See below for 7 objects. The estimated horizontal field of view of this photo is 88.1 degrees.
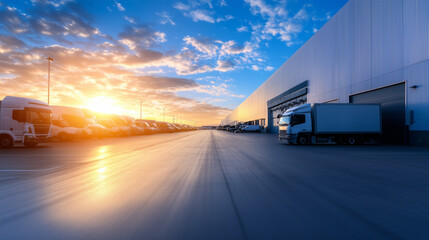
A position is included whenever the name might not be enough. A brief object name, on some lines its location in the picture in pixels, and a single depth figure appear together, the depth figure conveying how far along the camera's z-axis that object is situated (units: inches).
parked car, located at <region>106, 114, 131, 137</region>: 1152.6
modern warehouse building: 621.6
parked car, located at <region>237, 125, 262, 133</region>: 2218.3
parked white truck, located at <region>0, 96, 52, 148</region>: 525.3
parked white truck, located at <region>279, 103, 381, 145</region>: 671.1
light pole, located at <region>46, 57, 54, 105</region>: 1218.0
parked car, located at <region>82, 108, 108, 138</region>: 855.1
